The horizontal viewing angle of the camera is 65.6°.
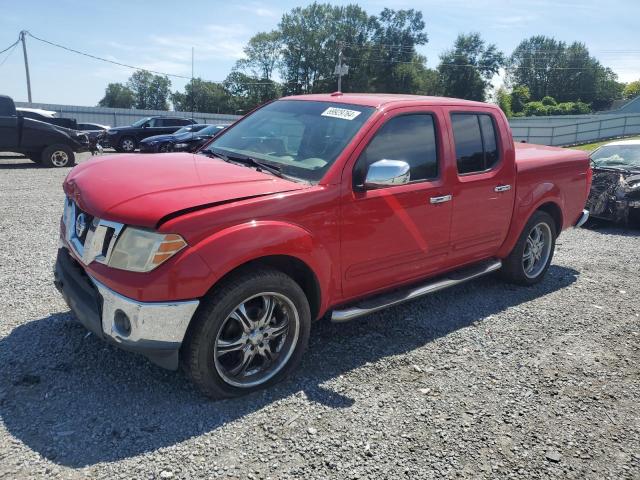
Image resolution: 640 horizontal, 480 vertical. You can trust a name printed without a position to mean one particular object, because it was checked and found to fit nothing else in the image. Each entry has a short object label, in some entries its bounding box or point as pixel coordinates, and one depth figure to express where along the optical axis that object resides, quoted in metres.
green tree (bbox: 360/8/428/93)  78.06
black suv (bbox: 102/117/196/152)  20.67
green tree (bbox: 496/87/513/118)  79.39
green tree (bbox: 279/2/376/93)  82.12
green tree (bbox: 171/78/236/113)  67.75
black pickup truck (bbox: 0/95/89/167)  13.16
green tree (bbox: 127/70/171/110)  105.44
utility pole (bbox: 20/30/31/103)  40.10
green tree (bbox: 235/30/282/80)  83.38
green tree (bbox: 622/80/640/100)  95.31
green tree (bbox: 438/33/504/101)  78.06
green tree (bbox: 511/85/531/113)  83.06
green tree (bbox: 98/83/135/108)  106.75
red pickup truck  2.76
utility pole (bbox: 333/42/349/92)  35.59
